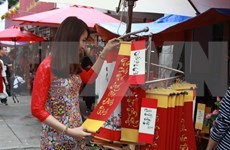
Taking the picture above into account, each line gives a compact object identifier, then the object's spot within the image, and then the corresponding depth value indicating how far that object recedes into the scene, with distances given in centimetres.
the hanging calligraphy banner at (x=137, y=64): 228
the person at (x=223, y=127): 231
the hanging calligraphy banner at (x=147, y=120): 234
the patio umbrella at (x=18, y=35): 1054
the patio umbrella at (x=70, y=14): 708
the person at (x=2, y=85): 1018
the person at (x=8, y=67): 1305
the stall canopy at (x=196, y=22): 374
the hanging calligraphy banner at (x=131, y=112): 244
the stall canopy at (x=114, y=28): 422
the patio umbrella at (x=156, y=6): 453
